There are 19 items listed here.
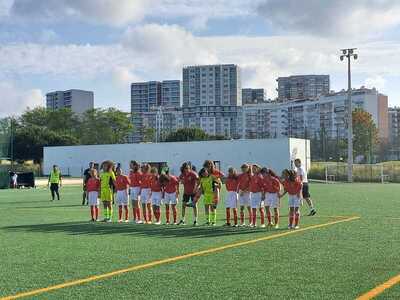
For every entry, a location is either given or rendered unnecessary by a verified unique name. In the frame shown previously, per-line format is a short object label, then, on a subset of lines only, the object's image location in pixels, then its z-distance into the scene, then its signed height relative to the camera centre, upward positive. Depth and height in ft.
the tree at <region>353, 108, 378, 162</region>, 305.73 +21.36
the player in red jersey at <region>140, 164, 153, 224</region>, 58.22 -1.74
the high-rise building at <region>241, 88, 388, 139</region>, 480.23 +51.13
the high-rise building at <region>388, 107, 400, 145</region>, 564.30 +52.66
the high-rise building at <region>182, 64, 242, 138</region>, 575.79 +86.74
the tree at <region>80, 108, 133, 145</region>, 357.20 +29.98
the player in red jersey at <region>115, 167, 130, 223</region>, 59.26 -1.65
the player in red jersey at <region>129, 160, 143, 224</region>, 59.00 -1.16
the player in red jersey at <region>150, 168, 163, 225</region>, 56.34 -2.07
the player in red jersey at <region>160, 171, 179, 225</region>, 56.08 -1.30
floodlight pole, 174.70 +18.51
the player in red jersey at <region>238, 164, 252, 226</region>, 52.49 -1.27
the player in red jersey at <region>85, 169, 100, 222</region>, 58.95 -1.93
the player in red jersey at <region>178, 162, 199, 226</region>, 55.26 -0.82
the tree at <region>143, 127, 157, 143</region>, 404.36 +28.34
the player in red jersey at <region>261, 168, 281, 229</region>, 51.49 -1.52
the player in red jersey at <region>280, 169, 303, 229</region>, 50.47 -1.75
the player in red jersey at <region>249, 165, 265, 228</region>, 52.11 -1.61
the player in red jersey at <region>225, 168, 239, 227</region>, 52.85 -1.90
